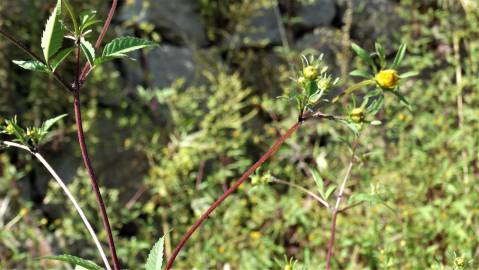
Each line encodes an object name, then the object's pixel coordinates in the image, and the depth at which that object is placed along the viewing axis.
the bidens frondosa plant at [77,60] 0.82
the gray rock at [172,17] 2.90
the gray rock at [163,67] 2.85
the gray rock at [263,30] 3.10
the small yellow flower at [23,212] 2.14
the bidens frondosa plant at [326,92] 0.85
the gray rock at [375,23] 3.25
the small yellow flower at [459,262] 1.03
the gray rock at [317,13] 3.24
